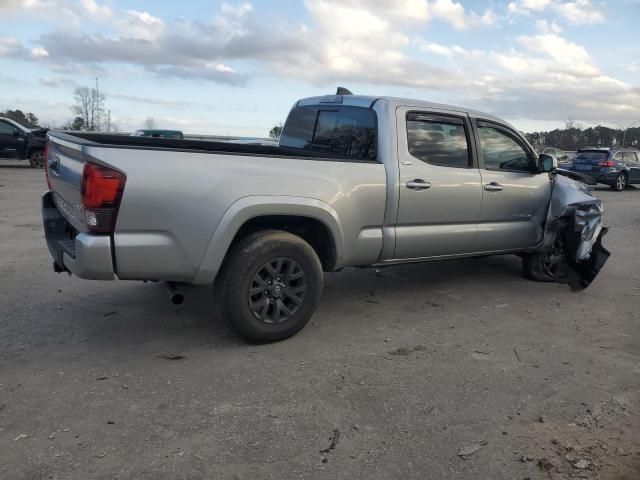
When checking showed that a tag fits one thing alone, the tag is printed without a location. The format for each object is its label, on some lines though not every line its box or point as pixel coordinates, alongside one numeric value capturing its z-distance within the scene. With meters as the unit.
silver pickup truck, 3.45
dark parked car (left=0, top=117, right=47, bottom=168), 18.89
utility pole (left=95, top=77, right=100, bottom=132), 69.77
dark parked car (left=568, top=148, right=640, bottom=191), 20.16
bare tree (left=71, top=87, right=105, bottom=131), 68.41
